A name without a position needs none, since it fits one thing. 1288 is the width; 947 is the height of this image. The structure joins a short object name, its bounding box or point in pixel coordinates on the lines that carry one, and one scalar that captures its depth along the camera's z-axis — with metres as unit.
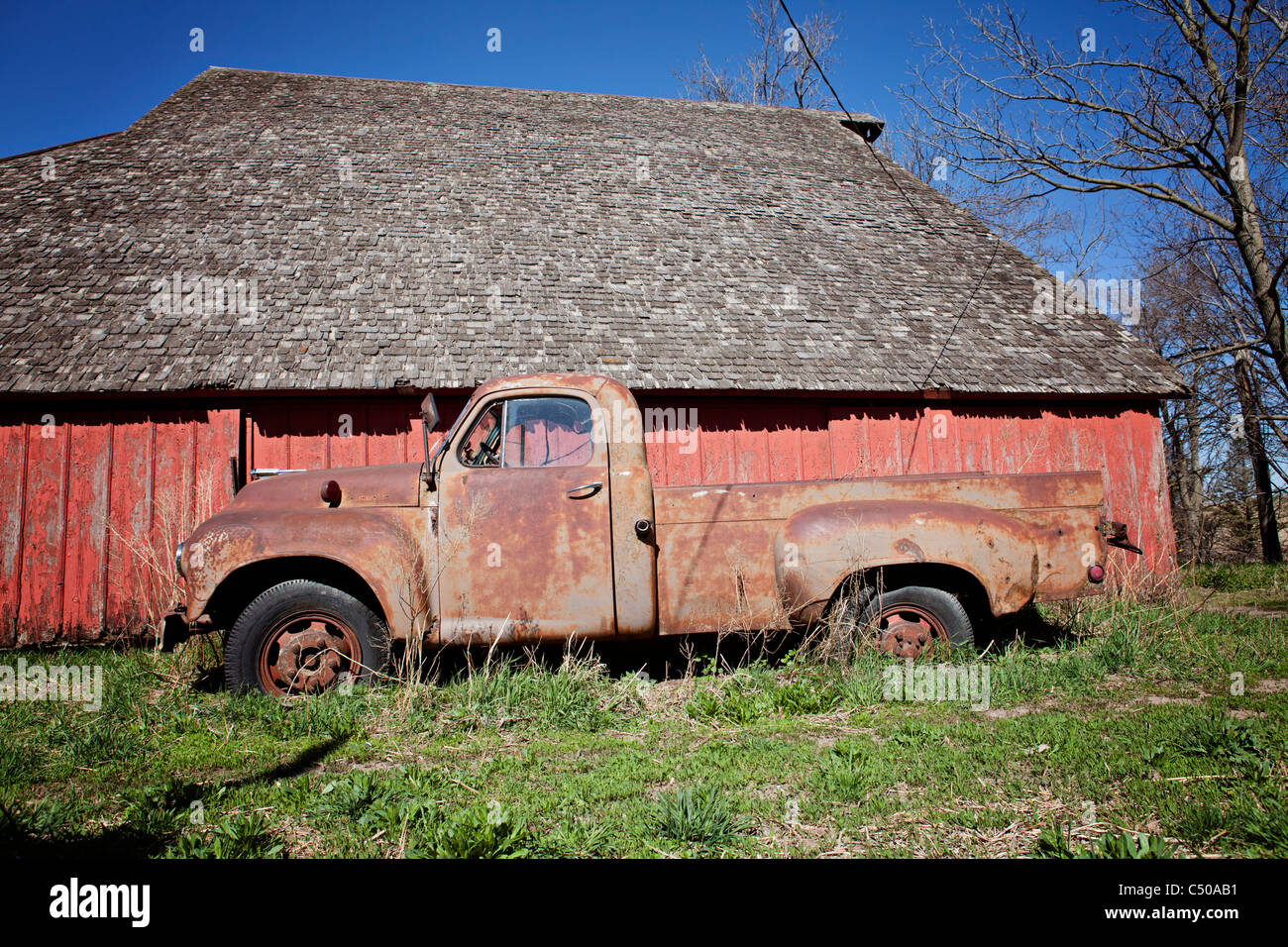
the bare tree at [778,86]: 22.77
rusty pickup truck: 4.29
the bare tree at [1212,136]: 9.98
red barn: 7.18
